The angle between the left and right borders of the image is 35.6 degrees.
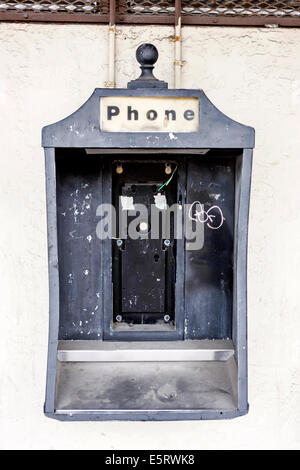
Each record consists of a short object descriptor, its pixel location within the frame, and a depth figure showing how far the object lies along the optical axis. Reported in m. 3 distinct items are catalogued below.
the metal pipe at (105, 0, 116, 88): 1.86
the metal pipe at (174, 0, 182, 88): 1.87
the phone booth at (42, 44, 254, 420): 1.61
